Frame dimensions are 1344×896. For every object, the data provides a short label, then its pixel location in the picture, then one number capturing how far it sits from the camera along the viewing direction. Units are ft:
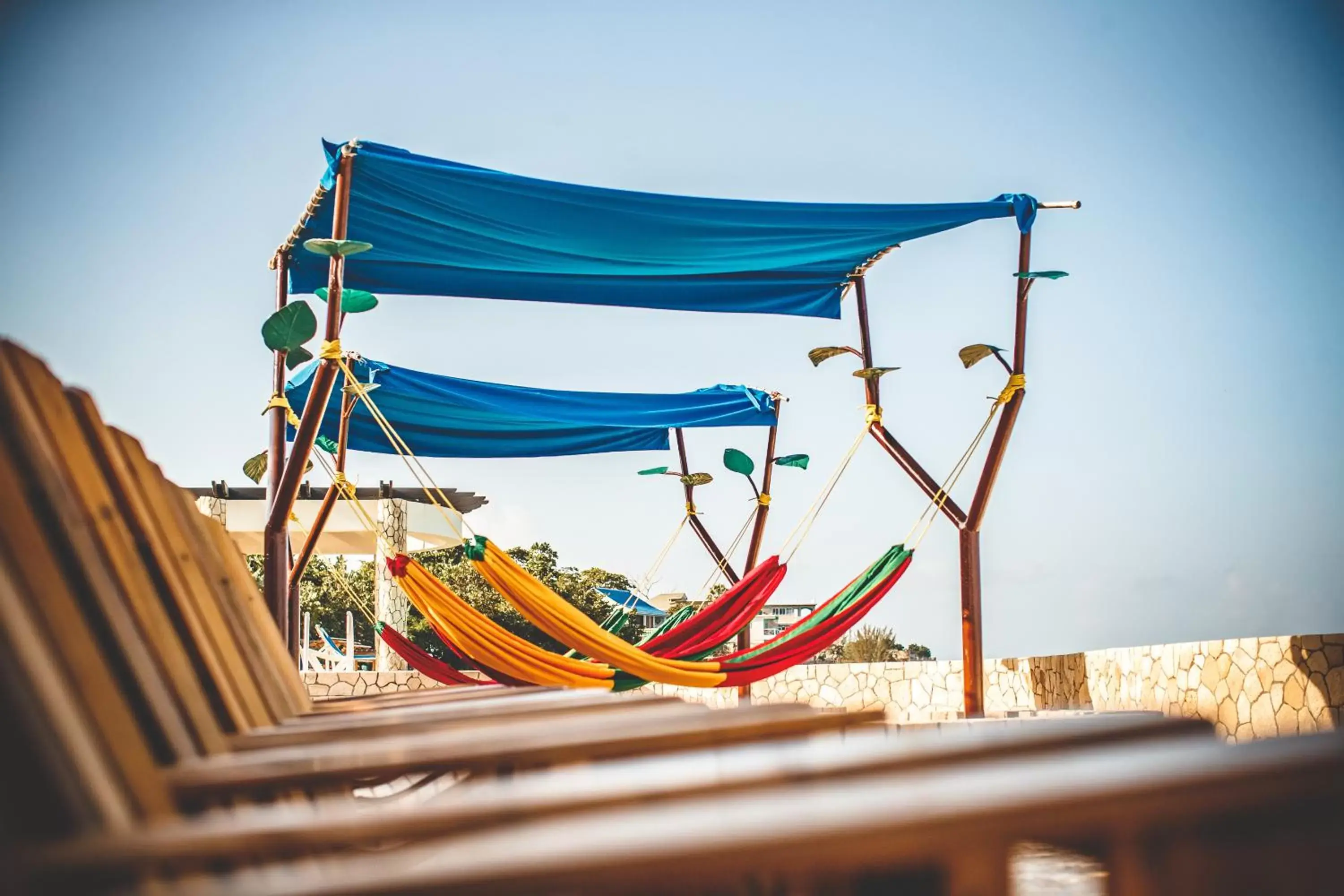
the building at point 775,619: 122.62
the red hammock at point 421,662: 19.30
